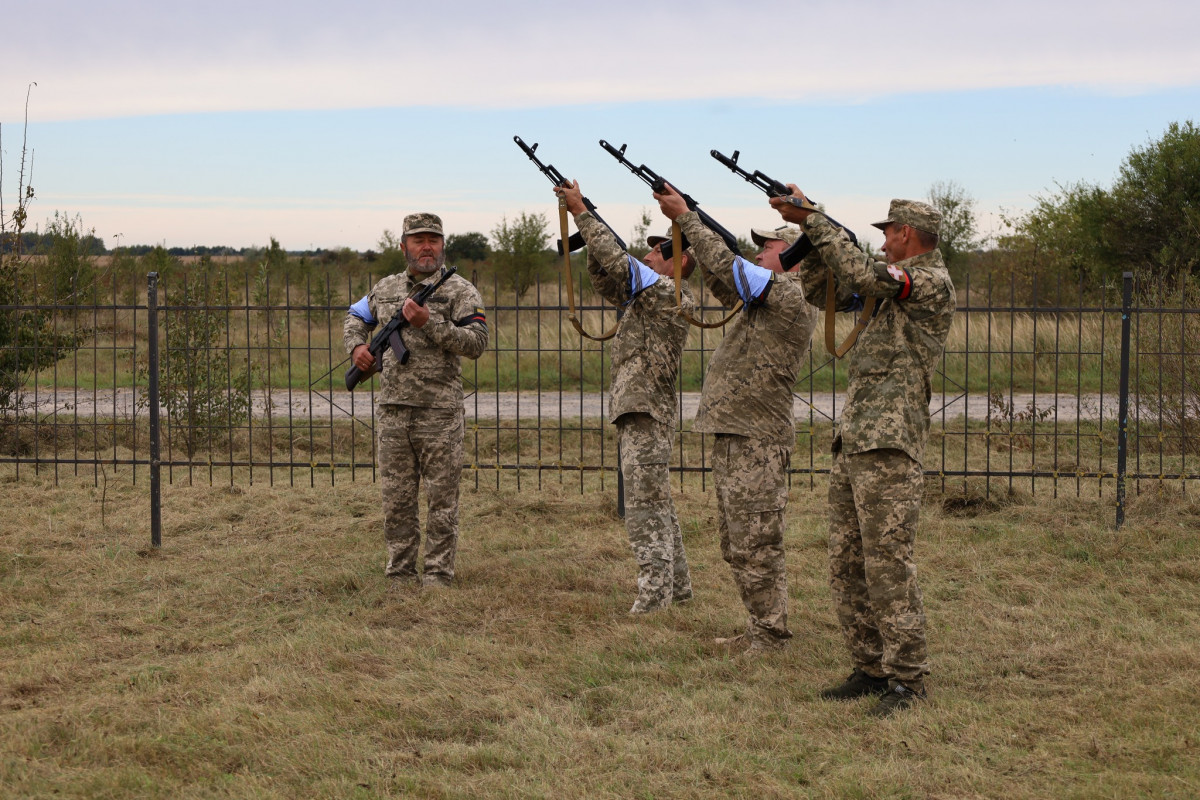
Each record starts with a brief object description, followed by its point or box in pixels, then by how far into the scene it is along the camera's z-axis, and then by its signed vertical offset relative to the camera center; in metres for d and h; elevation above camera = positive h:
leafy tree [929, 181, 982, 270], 29.67 +4.28
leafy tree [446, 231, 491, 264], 43.12 +5.53
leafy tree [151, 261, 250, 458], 11.05 +0.06
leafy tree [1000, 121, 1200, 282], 21.02 +3.36
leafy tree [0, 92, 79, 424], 11.31 +0.62
